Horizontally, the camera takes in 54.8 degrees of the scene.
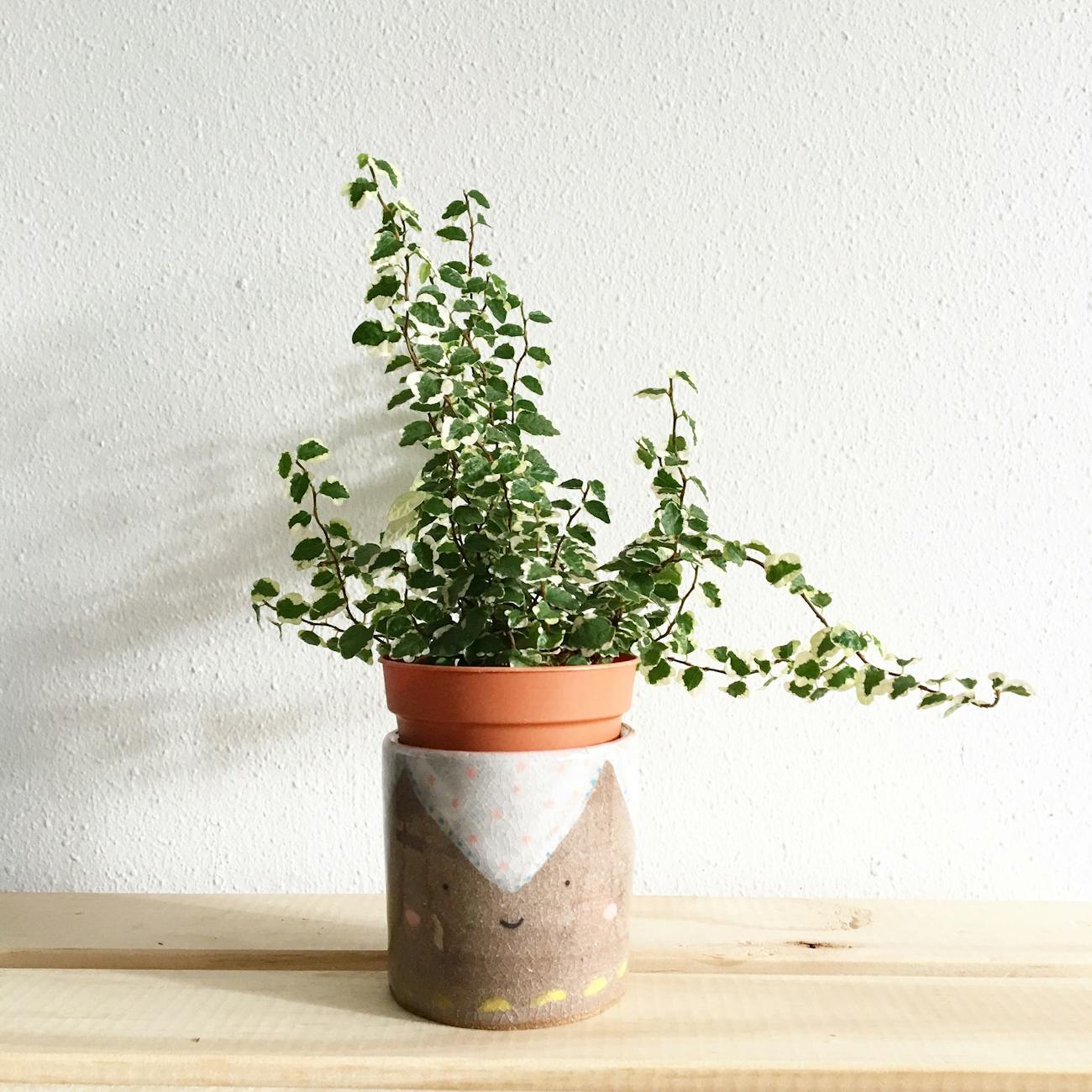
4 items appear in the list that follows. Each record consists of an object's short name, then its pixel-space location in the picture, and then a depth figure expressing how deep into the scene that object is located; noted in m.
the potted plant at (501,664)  0.69
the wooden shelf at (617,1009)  0.65
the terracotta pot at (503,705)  0.69
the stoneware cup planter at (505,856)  0.69
